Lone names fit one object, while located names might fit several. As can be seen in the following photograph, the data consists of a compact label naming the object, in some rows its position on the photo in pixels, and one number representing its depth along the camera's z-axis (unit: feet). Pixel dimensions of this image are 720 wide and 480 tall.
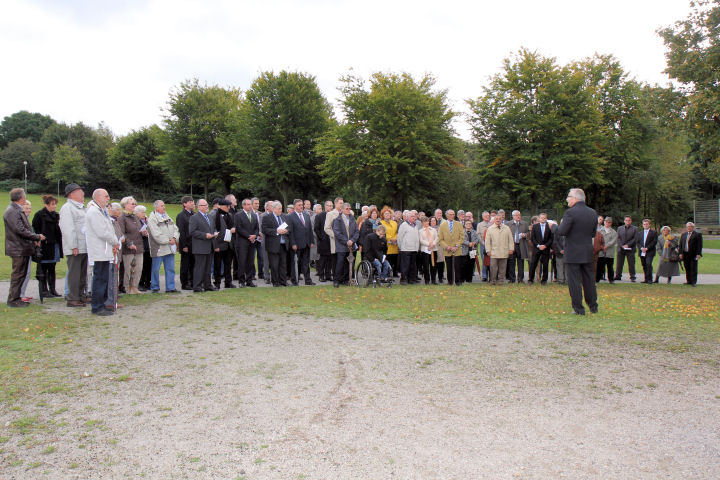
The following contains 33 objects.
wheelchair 43.06
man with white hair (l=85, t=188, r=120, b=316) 28.55
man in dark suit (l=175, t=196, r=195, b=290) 40.59
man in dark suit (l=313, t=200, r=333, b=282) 46.94
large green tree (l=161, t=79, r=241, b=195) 161.58
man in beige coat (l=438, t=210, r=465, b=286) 46.60
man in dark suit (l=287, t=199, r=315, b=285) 43.83
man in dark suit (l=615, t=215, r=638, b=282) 52.29
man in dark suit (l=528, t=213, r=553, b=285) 46.32
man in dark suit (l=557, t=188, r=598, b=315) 29.30
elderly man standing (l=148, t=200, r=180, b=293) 37.83
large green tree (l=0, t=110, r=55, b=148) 301.43
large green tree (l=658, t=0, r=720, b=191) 46.09
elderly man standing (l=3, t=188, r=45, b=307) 29.68
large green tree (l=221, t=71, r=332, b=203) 133.49
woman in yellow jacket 46.42
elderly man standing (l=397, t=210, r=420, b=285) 45.52
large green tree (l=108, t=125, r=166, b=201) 202.28
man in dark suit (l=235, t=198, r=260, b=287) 42.14
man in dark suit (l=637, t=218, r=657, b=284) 51.93
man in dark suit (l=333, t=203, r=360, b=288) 43.37
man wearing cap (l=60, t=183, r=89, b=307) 29.96
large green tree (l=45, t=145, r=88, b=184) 201.26
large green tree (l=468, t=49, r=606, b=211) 101.45
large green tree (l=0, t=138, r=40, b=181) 246.06
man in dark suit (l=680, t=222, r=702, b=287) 49.11
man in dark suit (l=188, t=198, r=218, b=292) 38.73
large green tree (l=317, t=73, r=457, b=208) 108.58
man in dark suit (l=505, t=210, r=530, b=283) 48.62
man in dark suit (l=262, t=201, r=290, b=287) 42.68
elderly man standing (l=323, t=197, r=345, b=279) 44.47
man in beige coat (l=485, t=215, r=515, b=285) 46.11
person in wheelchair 42.27
